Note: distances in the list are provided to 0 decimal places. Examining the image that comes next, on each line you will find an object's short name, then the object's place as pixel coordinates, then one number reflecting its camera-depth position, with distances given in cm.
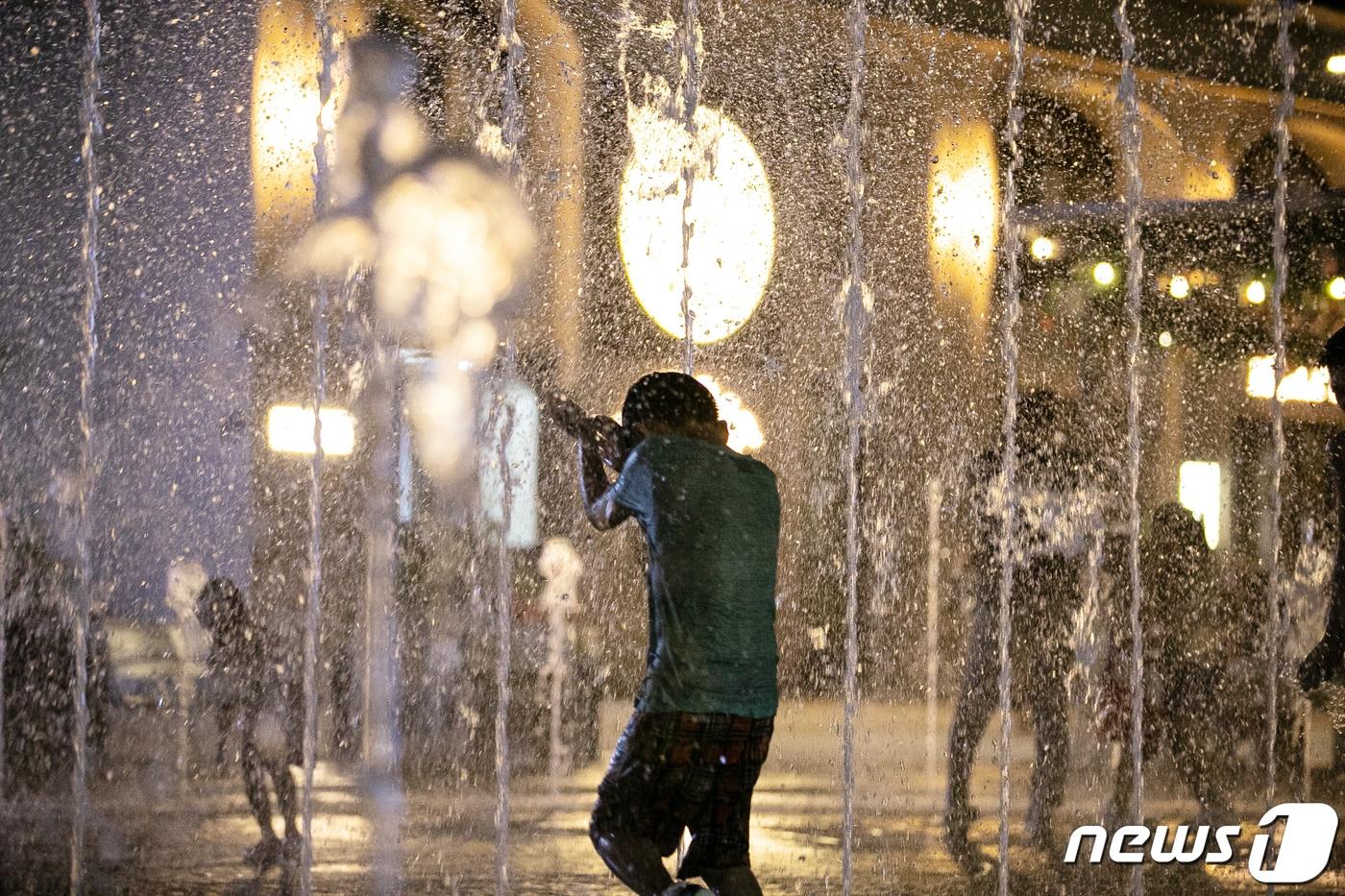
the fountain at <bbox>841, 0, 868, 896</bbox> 1269
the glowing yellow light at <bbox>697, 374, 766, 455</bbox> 1265
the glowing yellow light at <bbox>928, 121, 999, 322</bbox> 1367
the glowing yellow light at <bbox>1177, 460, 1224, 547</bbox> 1388
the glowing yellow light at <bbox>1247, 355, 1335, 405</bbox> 1233
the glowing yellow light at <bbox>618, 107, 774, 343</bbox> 1251
